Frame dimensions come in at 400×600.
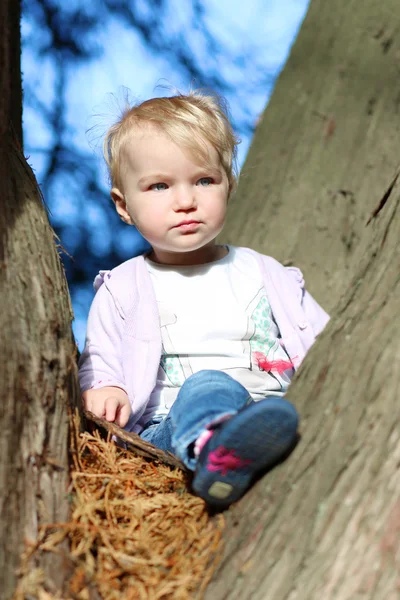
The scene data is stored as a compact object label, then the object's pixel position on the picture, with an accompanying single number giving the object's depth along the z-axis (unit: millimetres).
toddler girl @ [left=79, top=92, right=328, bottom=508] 2185
